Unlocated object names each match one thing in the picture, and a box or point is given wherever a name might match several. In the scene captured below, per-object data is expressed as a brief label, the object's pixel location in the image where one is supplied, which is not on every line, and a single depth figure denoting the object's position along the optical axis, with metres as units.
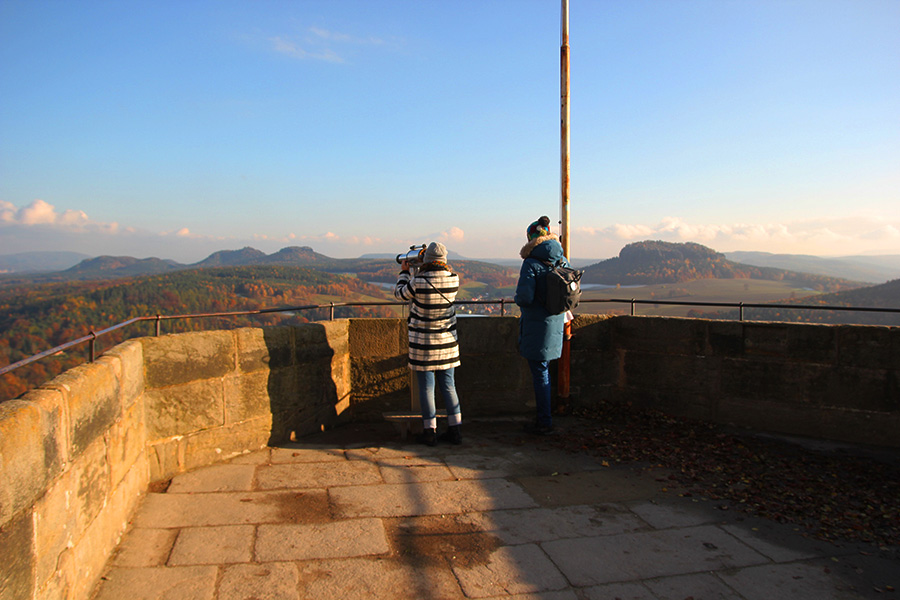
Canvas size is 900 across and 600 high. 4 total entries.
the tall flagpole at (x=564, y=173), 5.73
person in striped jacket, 4.73
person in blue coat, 4.96
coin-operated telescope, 4.88
